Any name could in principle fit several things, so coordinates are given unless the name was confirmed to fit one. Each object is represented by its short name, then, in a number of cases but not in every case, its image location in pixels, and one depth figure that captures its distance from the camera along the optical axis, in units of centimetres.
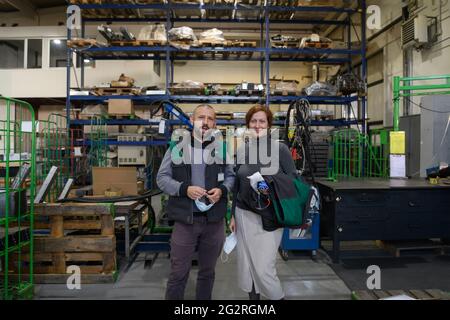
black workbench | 330
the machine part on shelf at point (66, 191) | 343
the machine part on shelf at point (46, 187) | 311
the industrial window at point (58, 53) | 922
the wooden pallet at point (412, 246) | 365
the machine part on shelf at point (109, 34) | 595
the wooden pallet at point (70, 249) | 288
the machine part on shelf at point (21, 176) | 244
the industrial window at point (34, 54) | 931
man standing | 206
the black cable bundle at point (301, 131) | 308
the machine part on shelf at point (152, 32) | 626
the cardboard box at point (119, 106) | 614
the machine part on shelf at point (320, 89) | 628
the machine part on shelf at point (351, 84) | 612
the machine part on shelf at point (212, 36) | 612
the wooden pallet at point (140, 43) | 617
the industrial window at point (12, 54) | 945
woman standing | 203
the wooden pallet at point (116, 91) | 626
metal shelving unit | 620
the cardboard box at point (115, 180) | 354
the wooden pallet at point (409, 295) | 167
